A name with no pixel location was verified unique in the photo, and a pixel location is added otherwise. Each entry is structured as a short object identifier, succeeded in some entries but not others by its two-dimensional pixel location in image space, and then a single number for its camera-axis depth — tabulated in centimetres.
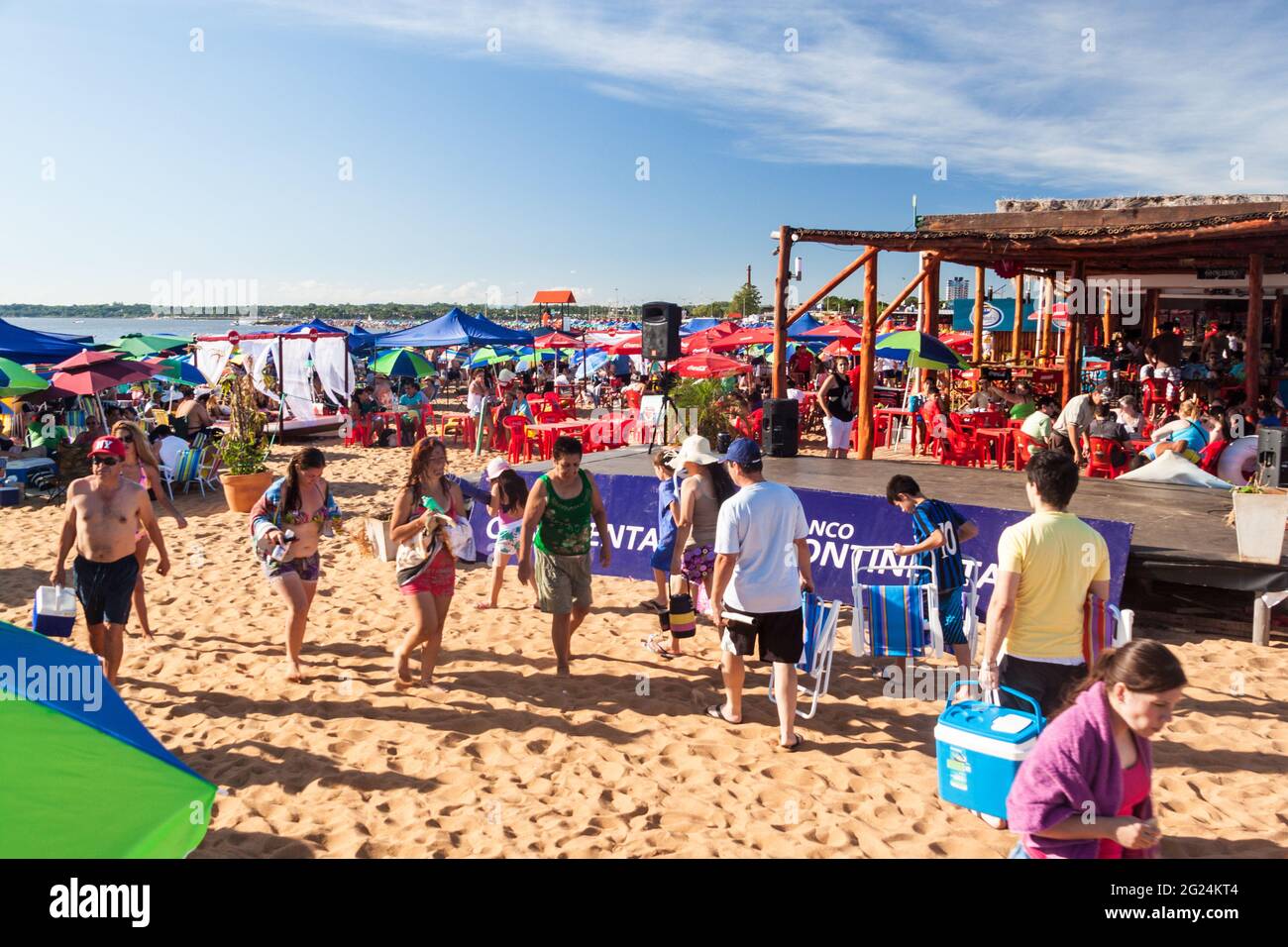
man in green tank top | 520
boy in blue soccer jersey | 488
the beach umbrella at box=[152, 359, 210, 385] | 1817
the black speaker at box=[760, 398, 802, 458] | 1077
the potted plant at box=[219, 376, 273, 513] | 1070
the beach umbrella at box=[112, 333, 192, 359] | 2158
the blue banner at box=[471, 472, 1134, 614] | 653
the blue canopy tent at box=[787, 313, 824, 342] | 2243
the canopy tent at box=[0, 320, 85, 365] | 1320
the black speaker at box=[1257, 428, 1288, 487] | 754
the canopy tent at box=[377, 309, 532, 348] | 1908
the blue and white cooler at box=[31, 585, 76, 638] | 501
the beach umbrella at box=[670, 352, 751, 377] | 1520
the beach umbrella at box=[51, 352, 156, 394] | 1182
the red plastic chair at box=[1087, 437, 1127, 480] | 973
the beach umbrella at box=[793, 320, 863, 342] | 2078
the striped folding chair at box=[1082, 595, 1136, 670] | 339
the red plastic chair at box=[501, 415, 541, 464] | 1441
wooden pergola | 912
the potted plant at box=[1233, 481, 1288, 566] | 595
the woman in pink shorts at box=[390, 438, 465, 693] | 506
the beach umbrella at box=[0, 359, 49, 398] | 1118
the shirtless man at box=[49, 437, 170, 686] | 495
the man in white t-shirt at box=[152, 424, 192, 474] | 1212
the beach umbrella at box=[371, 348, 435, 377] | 1939
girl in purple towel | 208
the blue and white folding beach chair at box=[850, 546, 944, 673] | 502
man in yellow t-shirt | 330
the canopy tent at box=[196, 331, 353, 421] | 2005
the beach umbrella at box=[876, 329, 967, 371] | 1223
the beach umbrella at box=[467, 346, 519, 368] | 2753
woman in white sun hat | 544
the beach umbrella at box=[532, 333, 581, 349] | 2650
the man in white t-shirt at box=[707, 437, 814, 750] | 426
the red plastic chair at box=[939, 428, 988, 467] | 1154
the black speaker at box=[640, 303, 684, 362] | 1204
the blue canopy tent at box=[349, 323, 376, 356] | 2461
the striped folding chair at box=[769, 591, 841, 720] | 484
